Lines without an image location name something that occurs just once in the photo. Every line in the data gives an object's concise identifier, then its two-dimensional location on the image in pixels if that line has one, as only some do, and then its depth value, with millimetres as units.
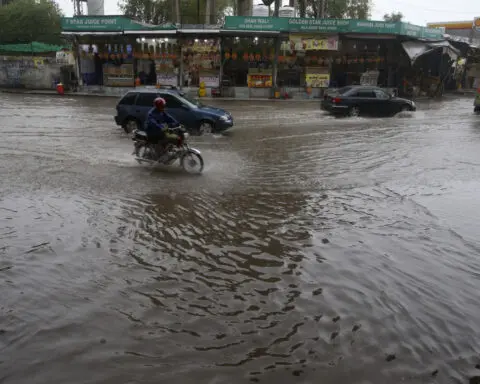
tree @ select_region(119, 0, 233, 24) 50375
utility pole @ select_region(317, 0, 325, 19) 35344
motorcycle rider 9445
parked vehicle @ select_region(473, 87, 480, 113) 21616
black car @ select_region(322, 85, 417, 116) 19422
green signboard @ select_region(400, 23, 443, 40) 29306
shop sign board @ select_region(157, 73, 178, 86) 31859
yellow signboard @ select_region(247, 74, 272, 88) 30953
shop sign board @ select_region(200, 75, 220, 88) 31359
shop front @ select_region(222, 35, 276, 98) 30469
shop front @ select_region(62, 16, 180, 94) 30262
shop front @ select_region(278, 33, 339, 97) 29531
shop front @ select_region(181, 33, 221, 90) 30344
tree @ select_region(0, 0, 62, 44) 48156
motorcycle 9523
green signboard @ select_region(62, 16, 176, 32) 30047
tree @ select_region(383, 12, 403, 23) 64312
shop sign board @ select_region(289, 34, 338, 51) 29500
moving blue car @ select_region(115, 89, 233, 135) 14451
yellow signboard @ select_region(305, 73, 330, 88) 31000
